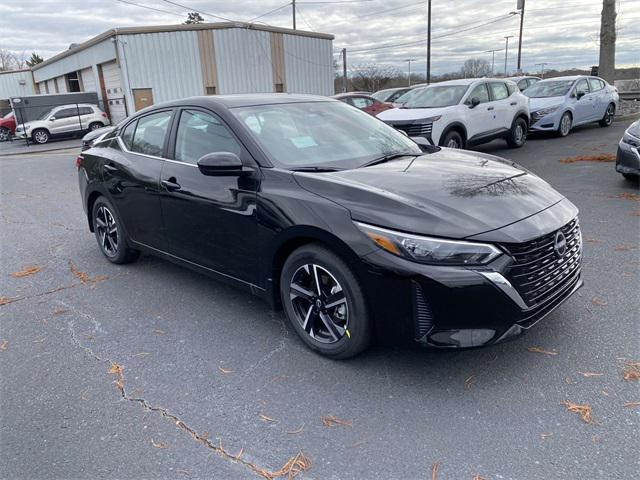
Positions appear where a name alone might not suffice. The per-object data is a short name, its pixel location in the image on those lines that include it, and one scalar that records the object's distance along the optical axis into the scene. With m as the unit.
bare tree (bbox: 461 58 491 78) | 68.06
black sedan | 2.72
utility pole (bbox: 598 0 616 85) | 18.14
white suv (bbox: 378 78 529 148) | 10.20
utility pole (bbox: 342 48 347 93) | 42.10
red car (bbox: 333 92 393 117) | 15.32
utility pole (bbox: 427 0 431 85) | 28.21
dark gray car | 7.06
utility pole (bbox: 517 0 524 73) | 37.59
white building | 23.88
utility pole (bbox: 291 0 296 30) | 38.91
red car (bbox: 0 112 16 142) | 27.38
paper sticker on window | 3.75
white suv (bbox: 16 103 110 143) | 23.80
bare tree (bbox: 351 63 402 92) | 53.53
